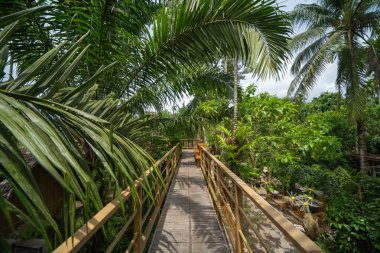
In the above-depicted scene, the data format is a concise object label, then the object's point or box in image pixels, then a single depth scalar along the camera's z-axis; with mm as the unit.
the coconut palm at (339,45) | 7598
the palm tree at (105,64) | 486
